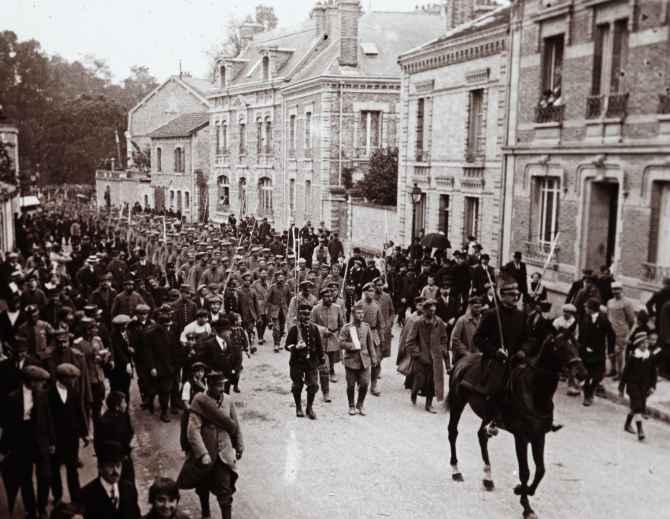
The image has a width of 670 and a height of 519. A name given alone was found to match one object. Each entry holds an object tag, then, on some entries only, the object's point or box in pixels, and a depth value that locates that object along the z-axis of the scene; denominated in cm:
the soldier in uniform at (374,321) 1361
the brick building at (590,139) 1630
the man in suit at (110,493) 605
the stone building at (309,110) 3481
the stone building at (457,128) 2267
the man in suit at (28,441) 785
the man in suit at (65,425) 827
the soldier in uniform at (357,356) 1223
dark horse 855
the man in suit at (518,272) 1830
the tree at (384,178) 3259
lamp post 2668
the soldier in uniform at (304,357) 1200
